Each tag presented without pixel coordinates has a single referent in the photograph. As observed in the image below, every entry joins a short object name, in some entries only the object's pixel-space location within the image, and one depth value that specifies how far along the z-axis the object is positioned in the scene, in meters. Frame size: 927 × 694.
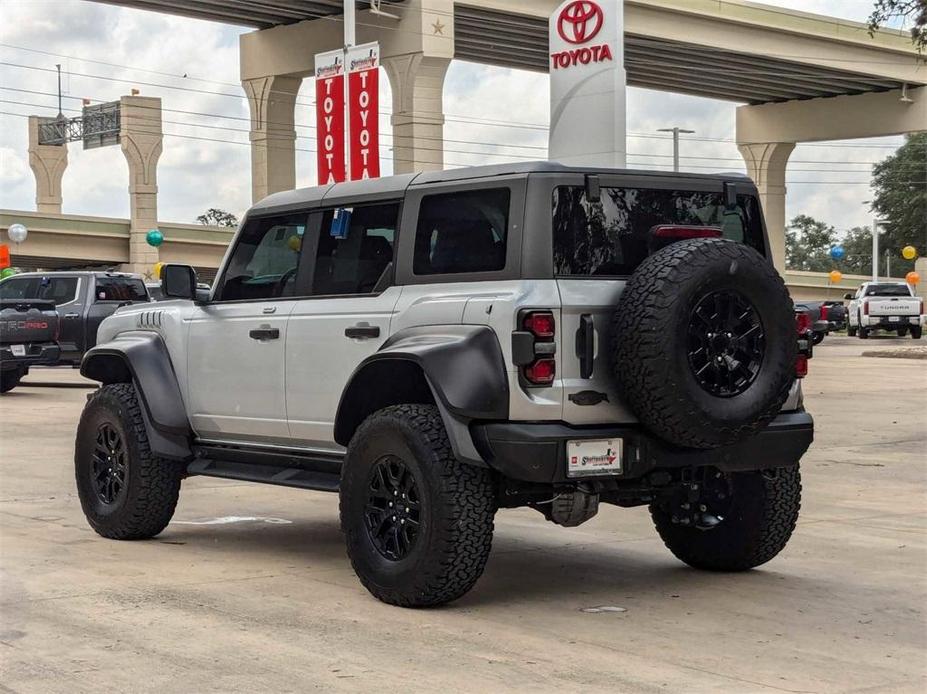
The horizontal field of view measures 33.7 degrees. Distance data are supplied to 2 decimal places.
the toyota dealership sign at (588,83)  35.34
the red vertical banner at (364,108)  29.69
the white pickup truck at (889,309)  52.06
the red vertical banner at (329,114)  30.50
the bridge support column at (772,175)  79.81
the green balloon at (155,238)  74.31
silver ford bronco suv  6.98
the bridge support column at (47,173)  97.06
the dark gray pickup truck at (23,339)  23.56
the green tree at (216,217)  174.25
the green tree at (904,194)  117.06
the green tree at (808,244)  179.00
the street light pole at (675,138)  81.12
